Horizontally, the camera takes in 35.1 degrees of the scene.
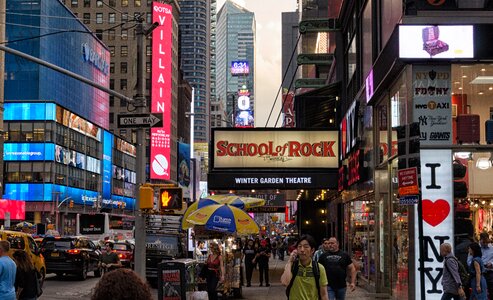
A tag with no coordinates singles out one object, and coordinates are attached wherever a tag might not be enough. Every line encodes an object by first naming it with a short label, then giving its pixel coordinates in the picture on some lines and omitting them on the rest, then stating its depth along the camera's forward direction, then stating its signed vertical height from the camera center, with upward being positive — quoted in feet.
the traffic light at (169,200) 58.75 +1.23
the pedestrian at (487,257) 49.37 -2.60
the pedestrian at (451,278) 43.68 -3.51
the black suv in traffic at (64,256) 98.37 -4.98
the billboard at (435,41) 53.36 +11.97
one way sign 58.54 +7.22
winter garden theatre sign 100.42 +8.07
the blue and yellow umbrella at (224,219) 64.90 -0.23
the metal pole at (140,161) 57.00 +4.20
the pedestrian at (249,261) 93.50 -5.42
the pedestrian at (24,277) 38.81 -3.03
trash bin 49.24 -4.03
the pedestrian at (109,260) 76.96 -4.29
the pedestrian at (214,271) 58.65 -4.11
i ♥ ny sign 52.95 +0.20
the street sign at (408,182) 39.99 +1.80
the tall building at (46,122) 303.68 +38.08
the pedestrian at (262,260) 90.84 -5.19
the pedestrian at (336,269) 43.32 -2.94
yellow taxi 74.63 -2.57
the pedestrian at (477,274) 46.37 -3.49
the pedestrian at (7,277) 35.65 -2.77
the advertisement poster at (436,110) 53.72 +7.29
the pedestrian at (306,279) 30.25 -2.44
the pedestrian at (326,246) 44.43 -1.72
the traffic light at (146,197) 56.44 +1.40
